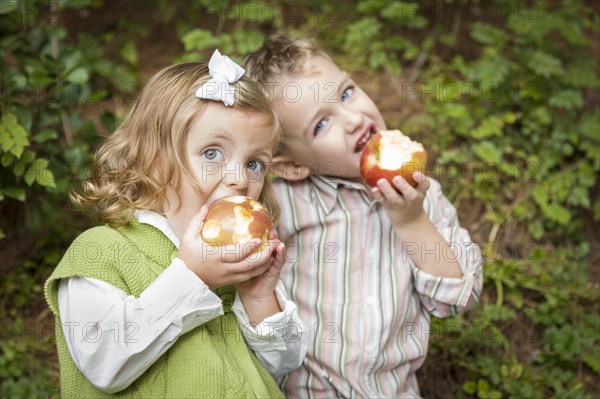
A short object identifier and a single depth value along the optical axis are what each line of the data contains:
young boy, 2.31
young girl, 1.81
